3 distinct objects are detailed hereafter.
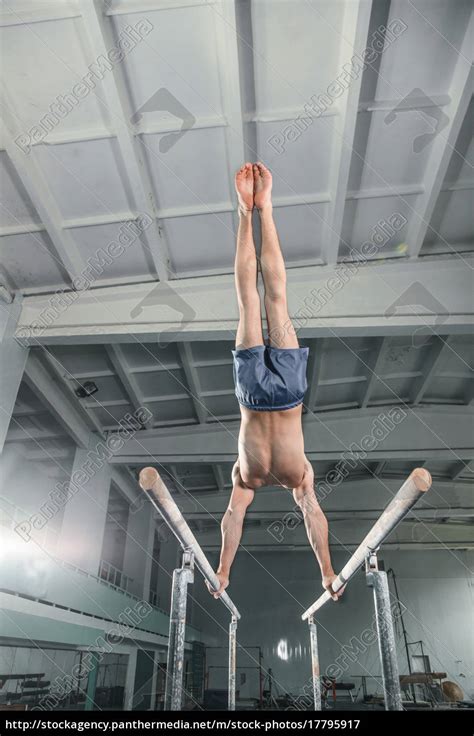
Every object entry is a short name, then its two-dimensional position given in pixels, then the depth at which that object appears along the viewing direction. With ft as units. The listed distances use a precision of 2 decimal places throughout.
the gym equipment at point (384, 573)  8.31
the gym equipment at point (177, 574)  8.75
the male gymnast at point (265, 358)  11.28
